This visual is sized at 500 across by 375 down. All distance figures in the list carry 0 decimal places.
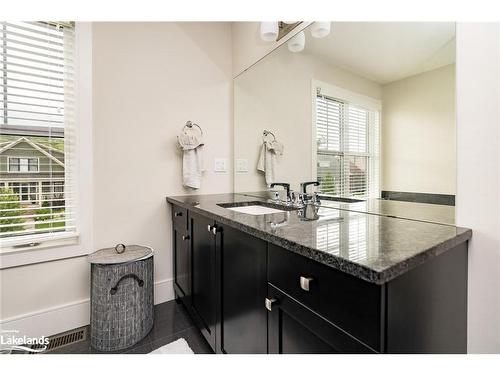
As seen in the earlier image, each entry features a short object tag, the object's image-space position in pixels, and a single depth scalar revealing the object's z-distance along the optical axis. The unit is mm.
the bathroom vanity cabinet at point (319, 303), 597
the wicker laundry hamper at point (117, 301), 1419
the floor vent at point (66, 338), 1469
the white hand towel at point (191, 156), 1905
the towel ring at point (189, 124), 1961
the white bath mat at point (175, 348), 1385
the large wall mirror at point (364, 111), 951
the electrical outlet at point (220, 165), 2156
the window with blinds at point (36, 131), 1458
